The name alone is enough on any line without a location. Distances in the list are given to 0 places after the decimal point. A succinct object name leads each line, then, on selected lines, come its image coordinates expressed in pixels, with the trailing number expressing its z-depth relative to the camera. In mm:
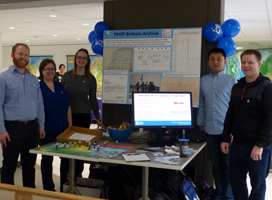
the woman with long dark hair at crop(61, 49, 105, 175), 3449
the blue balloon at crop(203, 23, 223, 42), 3137
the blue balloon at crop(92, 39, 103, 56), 3707
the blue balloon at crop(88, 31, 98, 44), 3826
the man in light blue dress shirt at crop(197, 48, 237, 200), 3014
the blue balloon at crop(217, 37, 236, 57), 3186
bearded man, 2734
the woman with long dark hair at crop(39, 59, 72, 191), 3113
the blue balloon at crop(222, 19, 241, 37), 3213
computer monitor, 2820
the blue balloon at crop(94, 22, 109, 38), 3598
